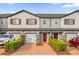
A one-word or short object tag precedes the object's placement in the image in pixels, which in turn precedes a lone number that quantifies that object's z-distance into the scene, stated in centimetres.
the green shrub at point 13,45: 444
